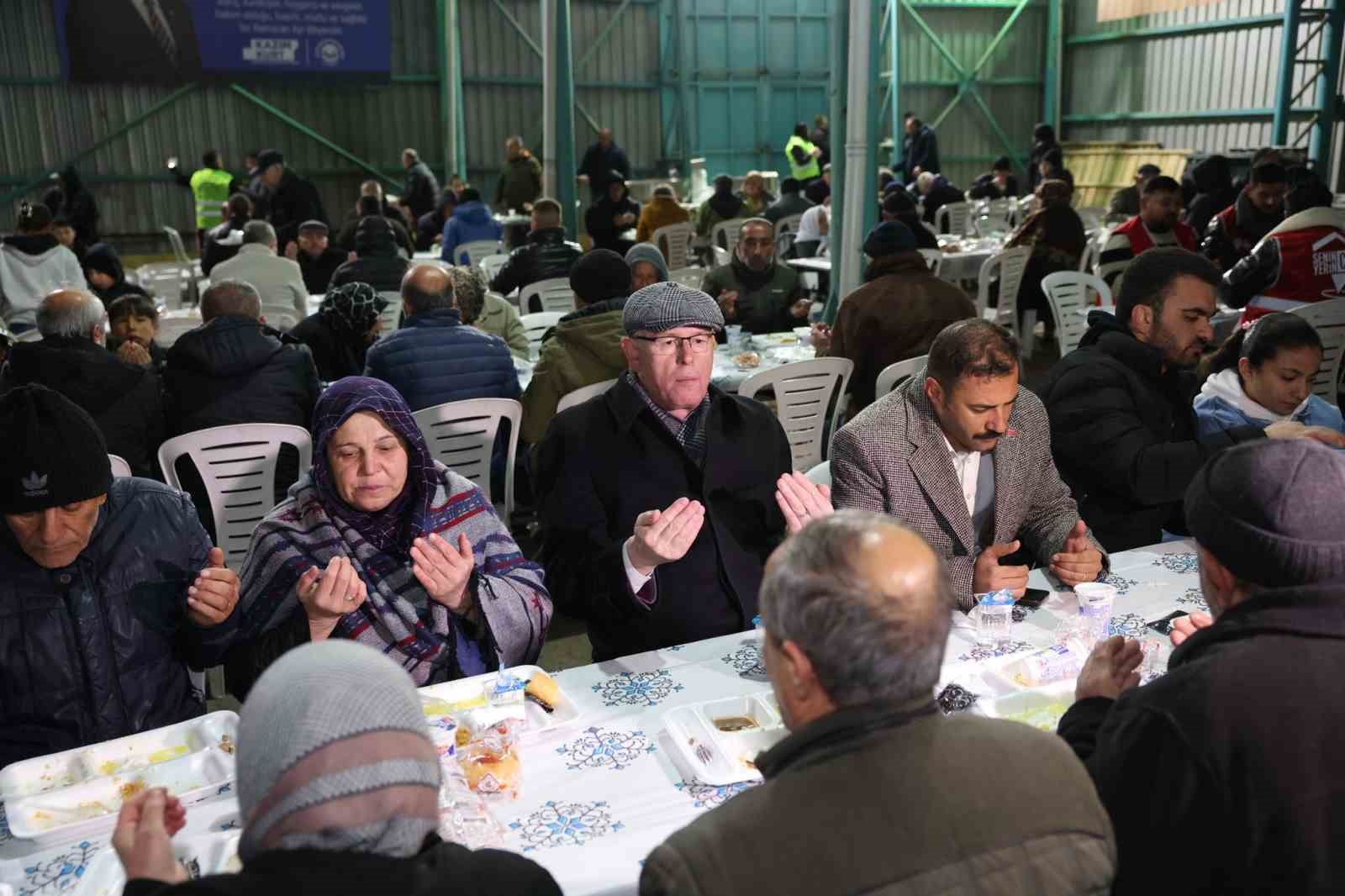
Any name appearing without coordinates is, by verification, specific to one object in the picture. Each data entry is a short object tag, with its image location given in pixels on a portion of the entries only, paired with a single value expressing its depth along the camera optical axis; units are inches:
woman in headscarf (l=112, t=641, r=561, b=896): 44.9
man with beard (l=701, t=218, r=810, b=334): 261.3
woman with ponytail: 128.0
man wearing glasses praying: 109.8
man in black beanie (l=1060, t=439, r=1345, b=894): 55.0
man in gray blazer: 106.5
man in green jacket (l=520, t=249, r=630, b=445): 184.7
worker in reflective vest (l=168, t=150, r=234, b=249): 516.1
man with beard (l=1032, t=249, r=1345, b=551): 123.4
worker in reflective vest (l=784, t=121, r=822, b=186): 596.4
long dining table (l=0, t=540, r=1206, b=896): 70.6
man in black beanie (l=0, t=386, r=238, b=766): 87.6
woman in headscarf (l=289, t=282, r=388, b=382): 212.4
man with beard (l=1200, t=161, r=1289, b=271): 292.7
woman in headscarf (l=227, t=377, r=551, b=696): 95.7
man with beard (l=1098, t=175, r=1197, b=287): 299.6
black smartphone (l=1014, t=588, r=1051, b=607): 106.5
